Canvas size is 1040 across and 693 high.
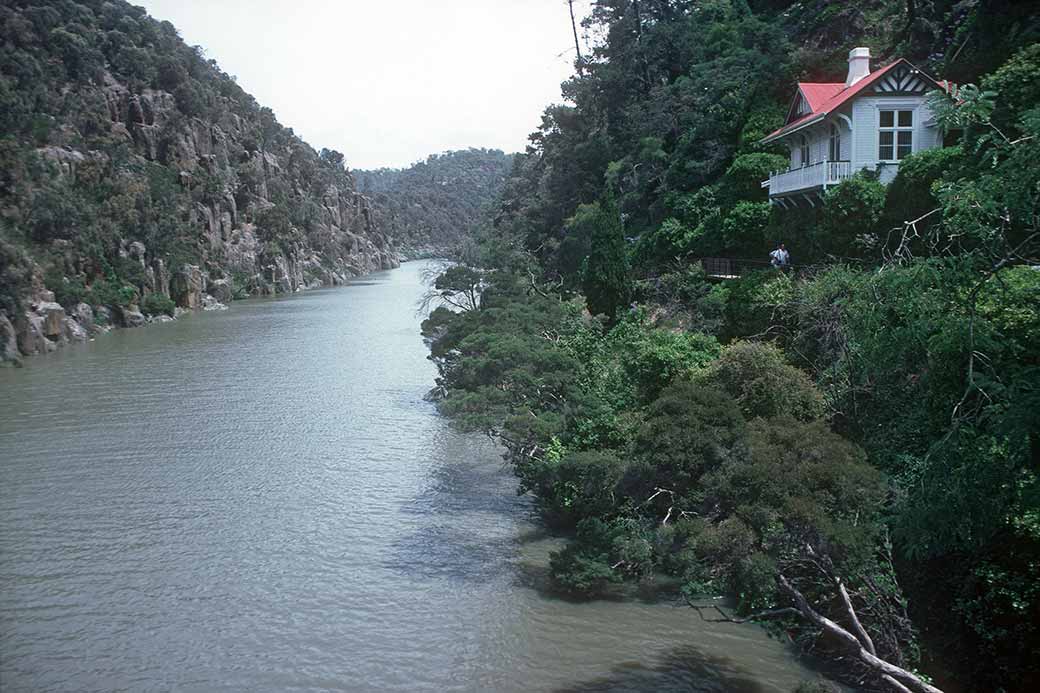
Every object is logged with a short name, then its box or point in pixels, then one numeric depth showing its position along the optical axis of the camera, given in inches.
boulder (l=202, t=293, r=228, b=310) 2687.0
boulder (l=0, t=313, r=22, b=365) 1520.7
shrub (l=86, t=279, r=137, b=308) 2031.3
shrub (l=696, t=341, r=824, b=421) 590.2
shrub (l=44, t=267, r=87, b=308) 1857.8
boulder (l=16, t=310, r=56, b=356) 1610.5
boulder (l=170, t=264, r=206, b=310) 2524.6
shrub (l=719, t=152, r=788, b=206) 1121.4
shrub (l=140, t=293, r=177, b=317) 2252.7
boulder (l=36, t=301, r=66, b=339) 1710.1
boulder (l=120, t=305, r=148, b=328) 2107.5
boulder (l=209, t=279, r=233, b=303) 2834.9
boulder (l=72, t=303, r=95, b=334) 1884.8
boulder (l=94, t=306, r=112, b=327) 2000.6
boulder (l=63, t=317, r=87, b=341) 1785.2
